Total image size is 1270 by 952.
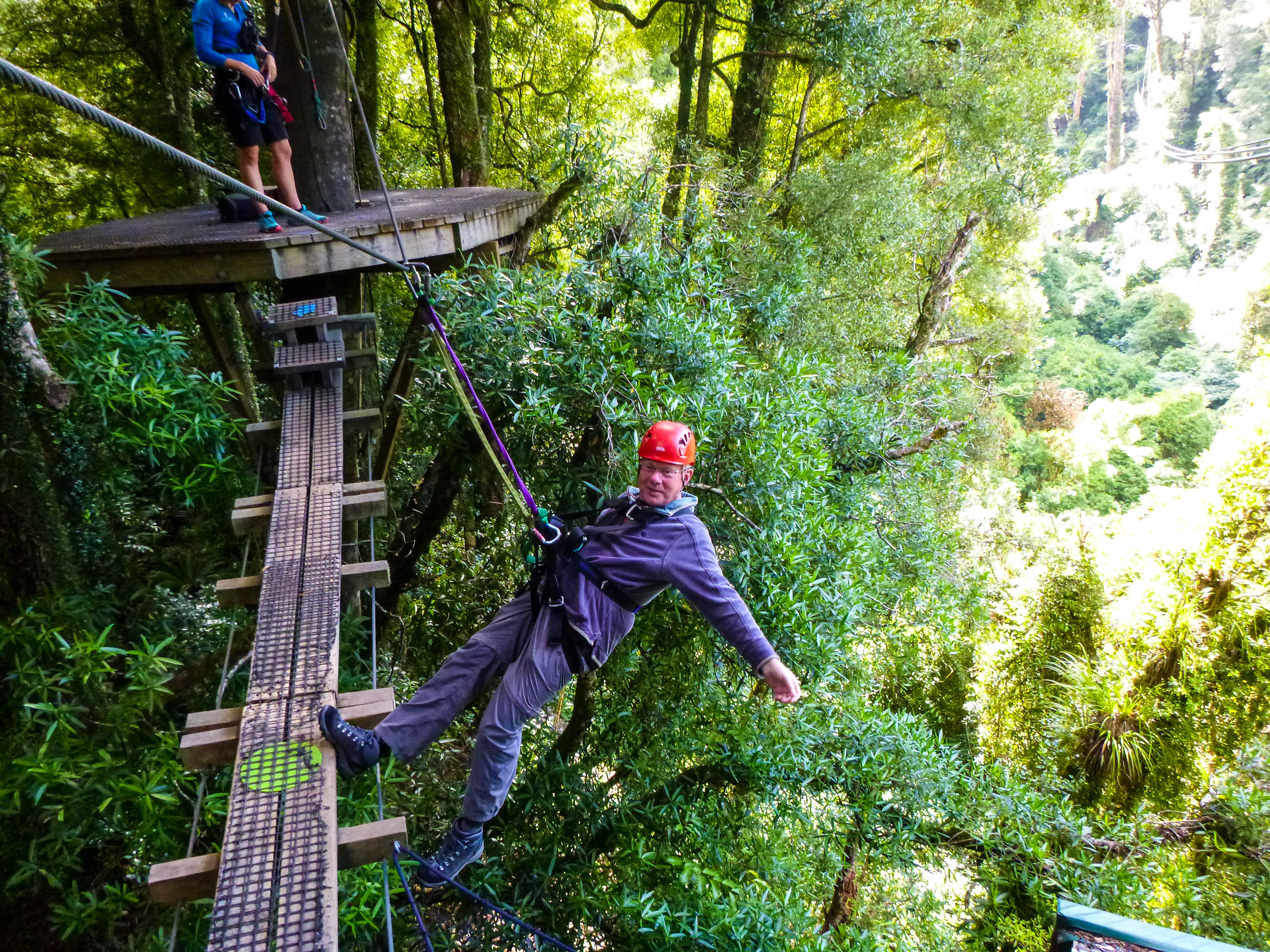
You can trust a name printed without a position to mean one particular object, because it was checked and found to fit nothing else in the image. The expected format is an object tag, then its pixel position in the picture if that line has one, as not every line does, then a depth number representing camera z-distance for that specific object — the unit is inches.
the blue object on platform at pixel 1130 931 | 71.5
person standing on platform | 142.9
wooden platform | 136.7
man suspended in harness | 103.6
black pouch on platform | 170.9
